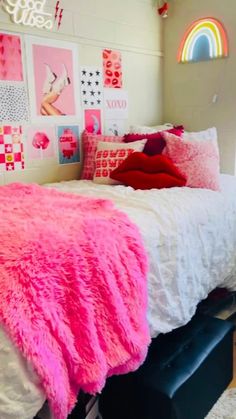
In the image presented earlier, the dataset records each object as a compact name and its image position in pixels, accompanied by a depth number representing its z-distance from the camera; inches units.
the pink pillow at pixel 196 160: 84.6
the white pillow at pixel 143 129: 107.0
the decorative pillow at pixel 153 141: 94.8
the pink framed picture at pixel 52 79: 89.1
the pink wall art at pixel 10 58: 82.2
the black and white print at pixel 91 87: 101.0
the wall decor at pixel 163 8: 118.5
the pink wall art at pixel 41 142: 91.4
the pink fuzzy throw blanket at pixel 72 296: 37.0
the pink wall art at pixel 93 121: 103.8
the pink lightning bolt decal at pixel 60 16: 92.6
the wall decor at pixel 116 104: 108.3
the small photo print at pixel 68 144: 98.5
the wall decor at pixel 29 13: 82.1
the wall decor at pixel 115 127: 110.0
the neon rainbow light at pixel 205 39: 109.3
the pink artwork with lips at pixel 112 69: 106.2
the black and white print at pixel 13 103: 83.6
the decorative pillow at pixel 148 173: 83.7
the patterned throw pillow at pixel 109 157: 92.7
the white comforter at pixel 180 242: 58.2
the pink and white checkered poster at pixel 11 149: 85.4
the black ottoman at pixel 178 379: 51.7
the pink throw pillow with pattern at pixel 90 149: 99.7
